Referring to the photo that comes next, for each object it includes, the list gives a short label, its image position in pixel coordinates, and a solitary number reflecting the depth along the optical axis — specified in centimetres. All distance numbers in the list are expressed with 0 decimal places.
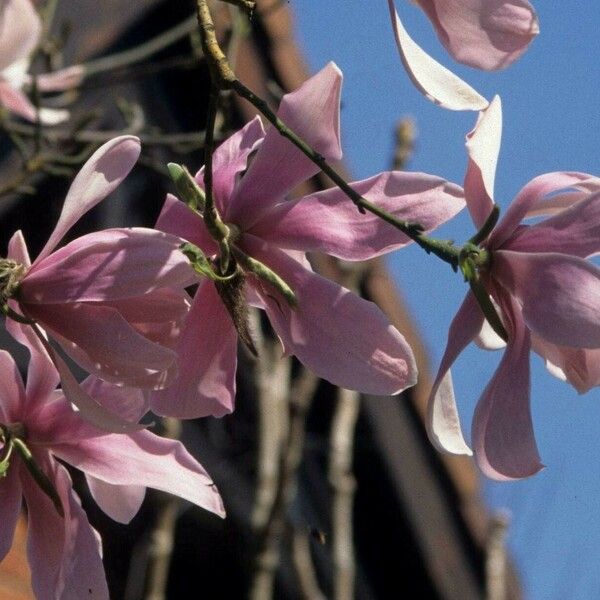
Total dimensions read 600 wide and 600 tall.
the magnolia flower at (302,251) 213
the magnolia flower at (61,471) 216
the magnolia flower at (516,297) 211
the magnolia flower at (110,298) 208
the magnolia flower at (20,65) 248
